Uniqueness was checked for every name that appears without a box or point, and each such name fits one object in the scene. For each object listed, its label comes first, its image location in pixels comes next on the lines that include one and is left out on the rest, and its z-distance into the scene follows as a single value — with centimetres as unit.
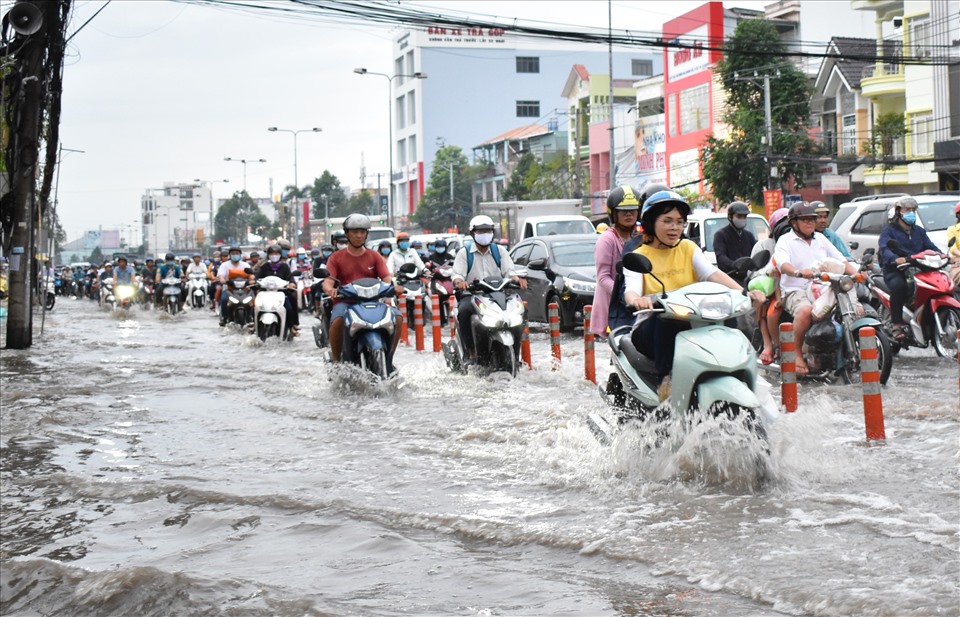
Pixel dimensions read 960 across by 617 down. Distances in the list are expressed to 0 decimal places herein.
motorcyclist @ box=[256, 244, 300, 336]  2045
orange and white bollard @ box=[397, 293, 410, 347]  2053
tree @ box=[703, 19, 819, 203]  4334
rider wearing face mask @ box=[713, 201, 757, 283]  1341
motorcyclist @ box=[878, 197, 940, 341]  1330
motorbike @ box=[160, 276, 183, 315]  3500
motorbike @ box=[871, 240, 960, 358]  1273
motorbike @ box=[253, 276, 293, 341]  2006
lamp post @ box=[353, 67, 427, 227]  6297
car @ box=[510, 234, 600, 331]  1986
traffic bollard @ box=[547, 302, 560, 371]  1439
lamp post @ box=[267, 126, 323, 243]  8638
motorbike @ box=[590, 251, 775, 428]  635
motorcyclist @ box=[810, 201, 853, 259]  1175
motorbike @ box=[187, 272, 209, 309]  3653
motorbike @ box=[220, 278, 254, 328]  2448
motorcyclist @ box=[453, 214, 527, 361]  1288
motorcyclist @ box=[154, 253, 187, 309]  3541
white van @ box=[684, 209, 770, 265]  2231
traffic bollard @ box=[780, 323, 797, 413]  962
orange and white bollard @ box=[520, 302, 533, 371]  1397
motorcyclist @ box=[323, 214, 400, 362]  1245
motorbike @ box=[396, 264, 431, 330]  1977
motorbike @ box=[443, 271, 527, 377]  1243
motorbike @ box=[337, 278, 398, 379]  1195
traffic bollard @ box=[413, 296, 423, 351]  1878
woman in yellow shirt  675
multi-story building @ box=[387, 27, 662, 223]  11225
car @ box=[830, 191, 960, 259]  1820
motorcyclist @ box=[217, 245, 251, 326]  2527
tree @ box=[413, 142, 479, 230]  9269
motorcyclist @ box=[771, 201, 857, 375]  1108
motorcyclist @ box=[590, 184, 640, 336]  820
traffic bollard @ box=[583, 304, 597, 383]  1260
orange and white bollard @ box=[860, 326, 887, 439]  824
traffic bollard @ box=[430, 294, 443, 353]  1881
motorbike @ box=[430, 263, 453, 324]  2302
